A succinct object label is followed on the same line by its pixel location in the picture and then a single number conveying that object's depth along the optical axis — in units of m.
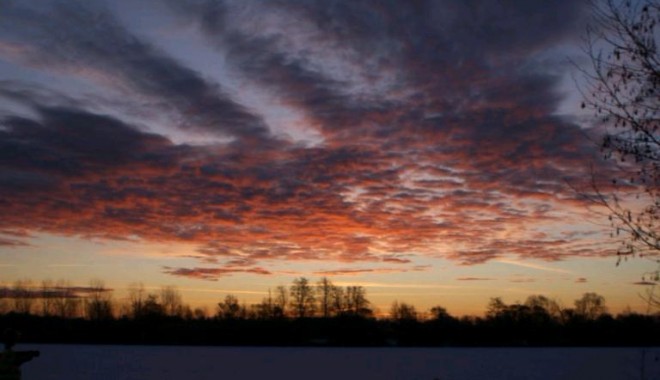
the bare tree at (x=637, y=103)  8.46
